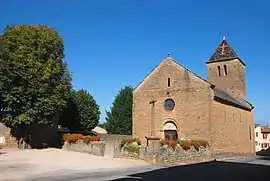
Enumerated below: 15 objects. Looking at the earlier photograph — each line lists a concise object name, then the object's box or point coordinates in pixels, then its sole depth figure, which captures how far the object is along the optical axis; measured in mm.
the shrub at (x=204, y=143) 20491
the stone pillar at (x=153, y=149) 16608
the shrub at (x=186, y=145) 18150
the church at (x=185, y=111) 22952
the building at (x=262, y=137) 53296
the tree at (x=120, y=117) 34202
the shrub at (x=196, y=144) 19203
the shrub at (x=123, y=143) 18393
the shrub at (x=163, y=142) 17213
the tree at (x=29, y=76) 20418
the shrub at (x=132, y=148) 17484
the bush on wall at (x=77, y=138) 20407
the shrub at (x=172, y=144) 17320
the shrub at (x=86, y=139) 20406
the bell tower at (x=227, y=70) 31180
